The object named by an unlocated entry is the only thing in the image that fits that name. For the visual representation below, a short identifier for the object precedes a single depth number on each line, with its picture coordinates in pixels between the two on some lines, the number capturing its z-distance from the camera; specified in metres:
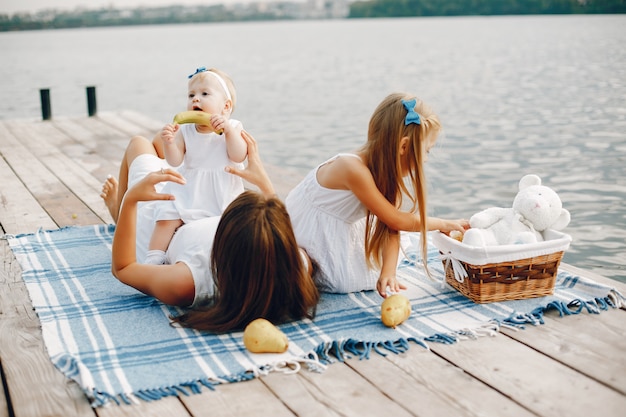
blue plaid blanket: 2.29
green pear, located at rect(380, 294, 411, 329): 2.64
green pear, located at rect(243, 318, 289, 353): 2.42
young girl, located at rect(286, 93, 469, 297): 2.94
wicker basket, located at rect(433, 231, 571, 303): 2.78
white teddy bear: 2.97
